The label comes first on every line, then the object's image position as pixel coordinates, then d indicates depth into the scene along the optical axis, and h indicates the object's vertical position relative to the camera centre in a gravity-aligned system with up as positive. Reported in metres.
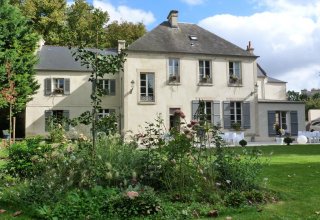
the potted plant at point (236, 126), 25.67 -0.08
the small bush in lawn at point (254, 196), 5.22 -0.97
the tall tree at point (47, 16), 33.25 +9.66
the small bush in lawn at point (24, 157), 6.80 -0.54
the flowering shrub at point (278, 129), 25.48 -0.32
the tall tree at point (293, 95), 67.84 +5.35
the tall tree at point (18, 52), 22.58 +4.57
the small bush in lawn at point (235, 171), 5.60 -0.69
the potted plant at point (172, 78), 25.30 +3.09
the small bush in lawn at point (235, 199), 5.02 -0.97
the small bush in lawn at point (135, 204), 4.50 -0.93
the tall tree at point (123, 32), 36.56 +8.91
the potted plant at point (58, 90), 26.75 +2.49
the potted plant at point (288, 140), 20.89 -0.86
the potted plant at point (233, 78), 26.36 +3.16
